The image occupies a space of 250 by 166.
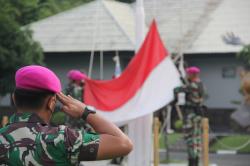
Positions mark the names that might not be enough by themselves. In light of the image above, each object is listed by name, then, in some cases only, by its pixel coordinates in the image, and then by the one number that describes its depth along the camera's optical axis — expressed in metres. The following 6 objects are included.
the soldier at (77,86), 11.95
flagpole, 9.84
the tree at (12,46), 22.14
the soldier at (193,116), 11.45
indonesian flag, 9.91
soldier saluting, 2.99
